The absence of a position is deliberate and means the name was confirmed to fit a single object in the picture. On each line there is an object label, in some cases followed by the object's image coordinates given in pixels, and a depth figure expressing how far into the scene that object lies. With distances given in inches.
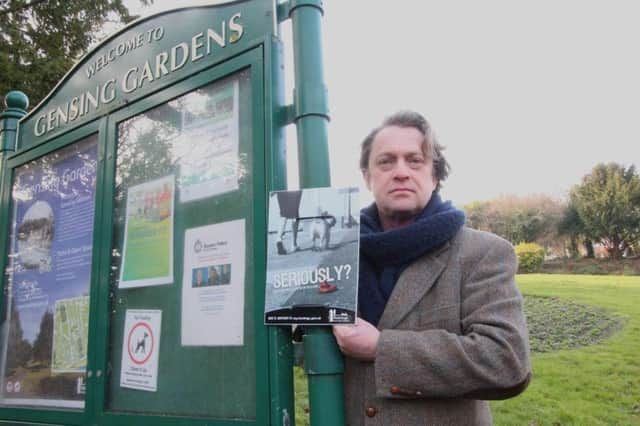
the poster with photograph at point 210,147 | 73.5
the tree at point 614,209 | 902.4
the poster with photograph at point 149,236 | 78.0
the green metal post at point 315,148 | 56.4
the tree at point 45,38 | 236.4
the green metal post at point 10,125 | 119.2
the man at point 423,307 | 53.4
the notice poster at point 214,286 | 67.7
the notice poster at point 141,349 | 75.6
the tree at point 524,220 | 965.2
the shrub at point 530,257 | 762.2
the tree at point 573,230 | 953.5
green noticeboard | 67.4
